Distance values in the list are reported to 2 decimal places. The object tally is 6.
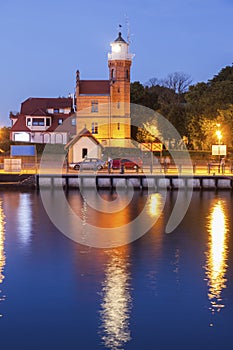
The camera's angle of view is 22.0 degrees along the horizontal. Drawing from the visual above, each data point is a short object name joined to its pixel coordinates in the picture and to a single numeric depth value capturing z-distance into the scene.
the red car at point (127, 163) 65.78
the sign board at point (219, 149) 59.41
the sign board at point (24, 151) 76.56
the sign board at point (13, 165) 60.91
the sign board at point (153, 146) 82.81
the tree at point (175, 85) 138.50
